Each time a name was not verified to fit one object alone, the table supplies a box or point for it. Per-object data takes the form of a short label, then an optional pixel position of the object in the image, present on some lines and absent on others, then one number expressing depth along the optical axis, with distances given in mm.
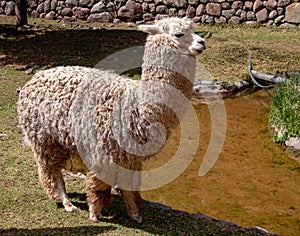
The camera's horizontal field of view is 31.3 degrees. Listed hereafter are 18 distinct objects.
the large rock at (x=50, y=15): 13414
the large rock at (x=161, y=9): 13227
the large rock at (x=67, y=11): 13414
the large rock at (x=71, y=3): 13391
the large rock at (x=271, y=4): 12805
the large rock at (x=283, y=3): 12750
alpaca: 4059
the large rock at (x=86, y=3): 13273
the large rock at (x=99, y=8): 13227
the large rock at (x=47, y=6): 13422
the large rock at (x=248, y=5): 12961
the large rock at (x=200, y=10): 13141
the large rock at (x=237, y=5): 13009
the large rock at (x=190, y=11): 13163
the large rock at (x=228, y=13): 13094
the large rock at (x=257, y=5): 12891
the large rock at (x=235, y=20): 13064
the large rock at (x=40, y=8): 13484
